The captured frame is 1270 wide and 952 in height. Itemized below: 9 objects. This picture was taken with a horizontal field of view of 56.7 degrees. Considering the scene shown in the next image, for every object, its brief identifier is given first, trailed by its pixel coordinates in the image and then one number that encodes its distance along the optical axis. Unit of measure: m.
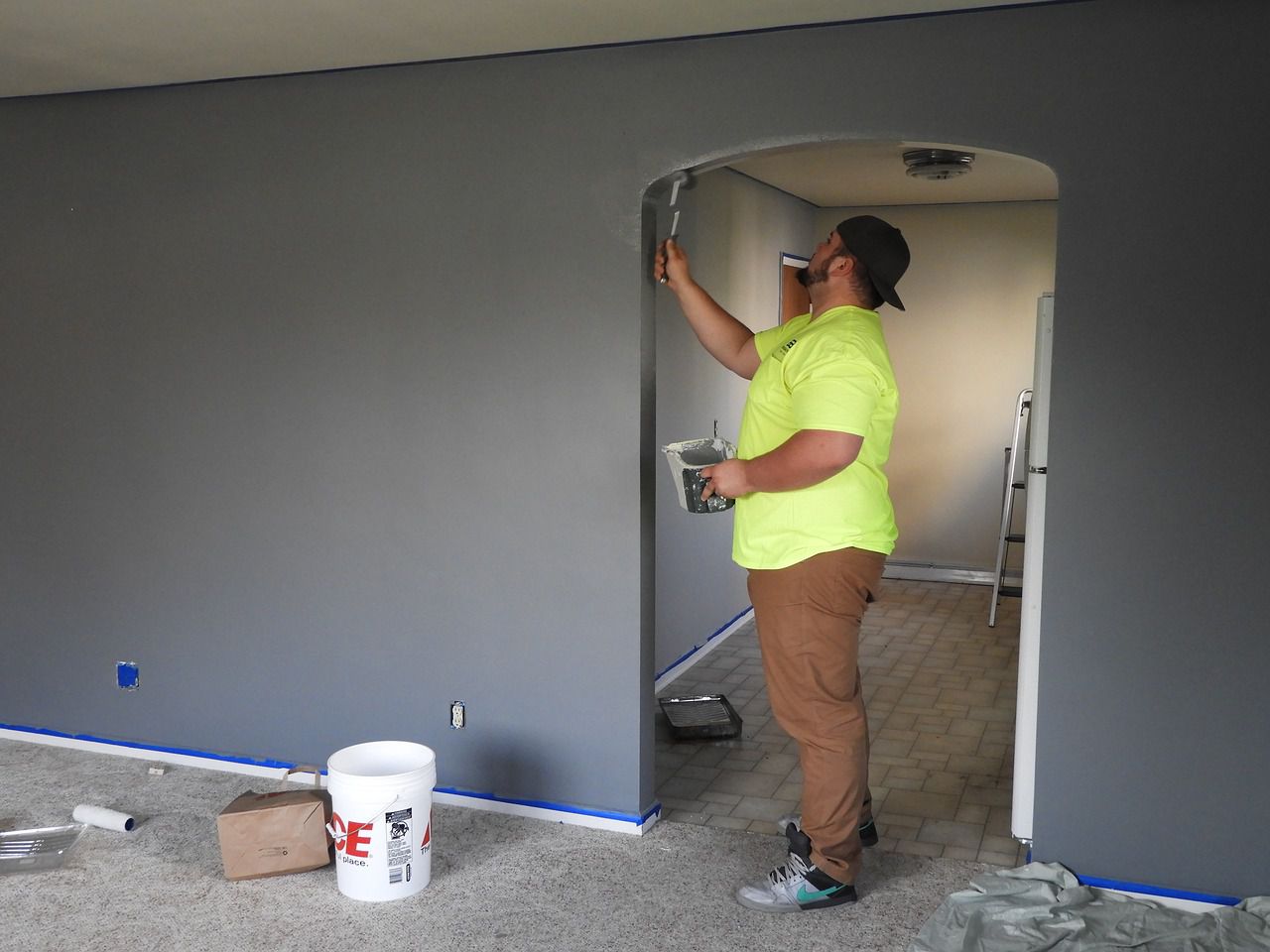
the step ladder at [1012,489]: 6.55
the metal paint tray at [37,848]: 3.38
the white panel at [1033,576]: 3.28
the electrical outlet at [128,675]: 4.25
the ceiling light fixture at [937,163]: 5.56
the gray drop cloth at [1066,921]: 2.89
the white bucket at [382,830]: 3.06
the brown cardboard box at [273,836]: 3.23
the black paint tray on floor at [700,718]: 4.52
